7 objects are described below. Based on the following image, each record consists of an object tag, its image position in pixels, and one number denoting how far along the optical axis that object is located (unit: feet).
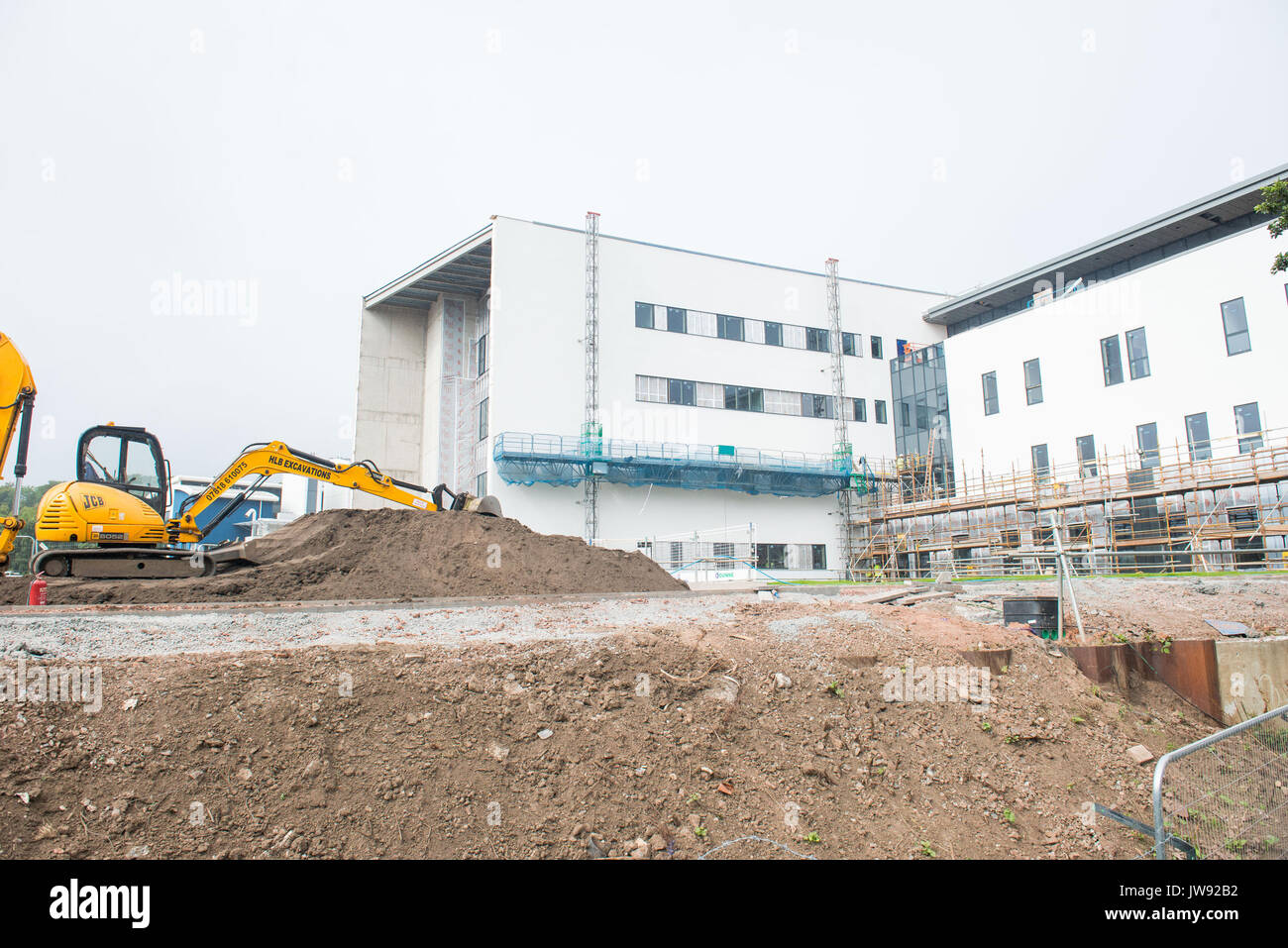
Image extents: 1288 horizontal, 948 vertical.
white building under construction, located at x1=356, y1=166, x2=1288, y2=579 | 91.97
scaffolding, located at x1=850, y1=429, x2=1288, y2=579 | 81.61
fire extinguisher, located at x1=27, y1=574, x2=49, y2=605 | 37.58
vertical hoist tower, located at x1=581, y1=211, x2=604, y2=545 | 106.83
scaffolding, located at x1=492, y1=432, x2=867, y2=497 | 103.55
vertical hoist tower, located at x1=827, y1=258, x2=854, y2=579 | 124.06
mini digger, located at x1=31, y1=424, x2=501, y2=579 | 41.50
